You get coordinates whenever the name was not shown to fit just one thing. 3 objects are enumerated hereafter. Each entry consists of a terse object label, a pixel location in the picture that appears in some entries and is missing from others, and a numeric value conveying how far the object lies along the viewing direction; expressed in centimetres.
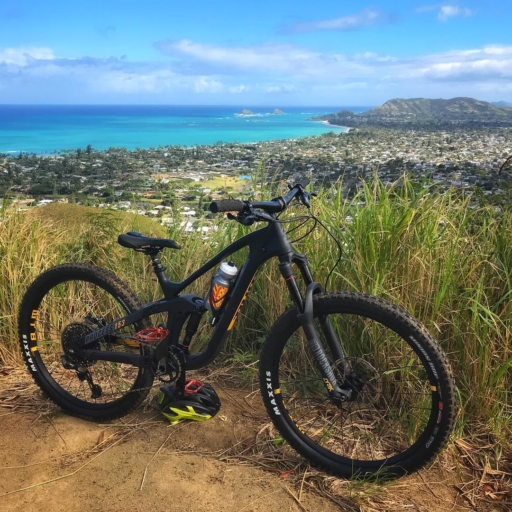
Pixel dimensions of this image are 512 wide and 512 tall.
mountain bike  224
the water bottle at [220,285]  247
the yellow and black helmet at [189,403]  278
